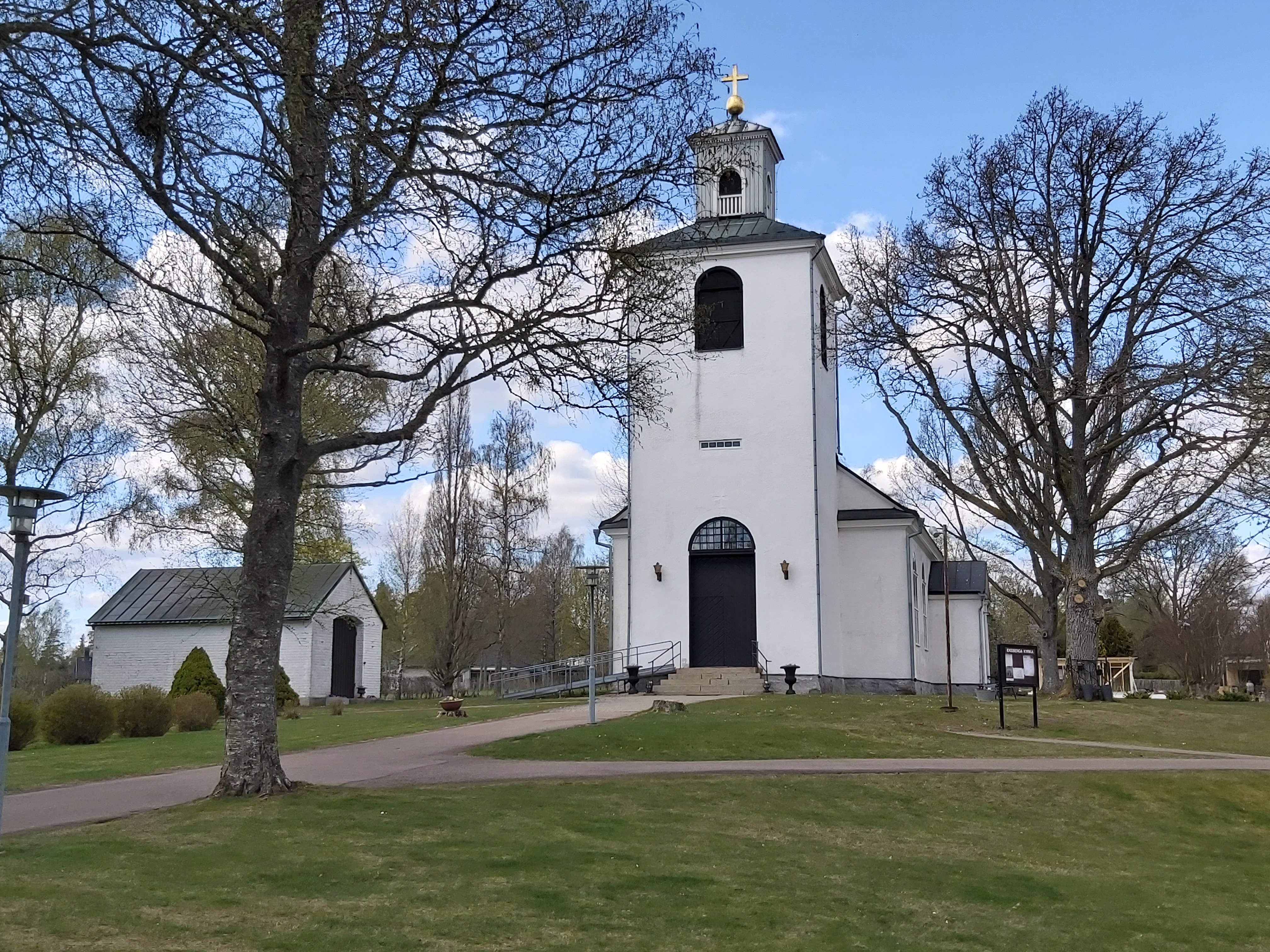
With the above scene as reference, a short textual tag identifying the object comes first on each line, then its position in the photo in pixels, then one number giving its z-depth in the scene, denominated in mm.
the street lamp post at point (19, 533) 10031
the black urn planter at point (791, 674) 27859
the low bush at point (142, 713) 22562
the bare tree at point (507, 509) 45625
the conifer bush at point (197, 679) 28609
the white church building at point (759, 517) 29969
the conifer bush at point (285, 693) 29219
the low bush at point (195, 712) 24500
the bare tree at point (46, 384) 25500
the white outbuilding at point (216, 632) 39719
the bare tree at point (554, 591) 66500
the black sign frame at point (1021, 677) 20031
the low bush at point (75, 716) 21062
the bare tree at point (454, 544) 41844
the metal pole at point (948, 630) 22344
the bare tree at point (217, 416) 24750
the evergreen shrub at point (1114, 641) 45531
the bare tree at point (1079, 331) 24250
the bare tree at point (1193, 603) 45688
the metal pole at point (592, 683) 20127
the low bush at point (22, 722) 20016
